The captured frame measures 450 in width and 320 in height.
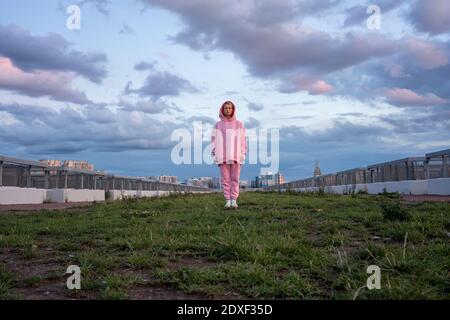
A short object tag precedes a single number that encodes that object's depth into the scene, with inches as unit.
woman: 422.0
